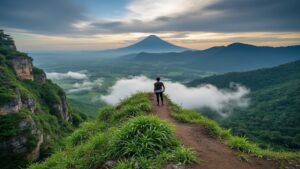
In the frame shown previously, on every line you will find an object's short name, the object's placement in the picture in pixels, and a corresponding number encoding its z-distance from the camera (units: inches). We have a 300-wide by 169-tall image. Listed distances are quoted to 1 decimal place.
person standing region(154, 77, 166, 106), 562.7
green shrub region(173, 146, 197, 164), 252.2
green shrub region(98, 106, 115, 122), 520.5
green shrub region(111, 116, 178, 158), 266.5
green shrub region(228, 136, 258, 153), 311.3
